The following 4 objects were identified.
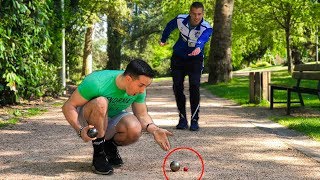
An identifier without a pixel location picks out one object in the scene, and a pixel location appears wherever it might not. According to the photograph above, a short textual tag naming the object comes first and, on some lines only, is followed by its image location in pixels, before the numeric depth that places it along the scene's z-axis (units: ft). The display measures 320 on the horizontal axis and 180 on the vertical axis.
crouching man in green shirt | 15.16
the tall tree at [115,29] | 97.71
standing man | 26.53
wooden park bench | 32.50
